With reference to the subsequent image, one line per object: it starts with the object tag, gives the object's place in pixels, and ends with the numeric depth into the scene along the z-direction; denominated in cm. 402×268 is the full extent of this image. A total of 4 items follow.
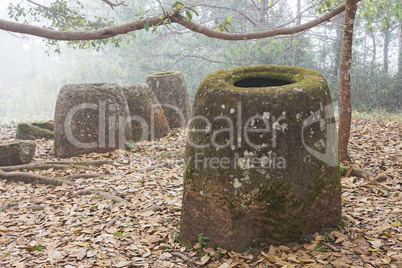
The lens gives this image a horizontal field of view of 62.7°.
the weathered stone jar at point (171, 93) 969
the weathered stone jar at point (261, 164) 283
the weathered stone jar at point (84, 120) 664
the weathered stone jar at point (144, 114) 792
